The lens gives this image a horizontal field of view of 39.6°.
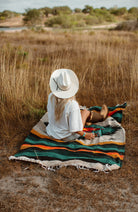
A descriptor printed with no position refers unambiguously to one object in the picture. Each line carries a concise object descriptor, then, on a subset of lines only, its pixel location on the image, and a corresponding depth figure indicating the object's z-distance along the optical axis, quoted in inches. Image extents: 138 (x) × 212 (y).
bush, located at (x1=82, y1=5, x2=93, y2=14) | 1780.3
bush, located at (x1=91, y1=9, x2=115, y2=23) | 1380.9
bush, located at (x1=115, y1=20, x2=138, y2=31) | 653.8
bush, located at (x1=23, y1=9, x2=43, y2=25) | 845.5
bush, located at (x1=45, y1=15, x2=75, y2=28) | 1026.7
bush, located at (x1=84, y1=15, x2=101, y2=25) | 1249.9
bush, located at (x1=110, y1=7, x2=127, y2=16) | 1510.8
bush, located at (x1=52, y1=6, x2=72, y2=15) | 1180.2
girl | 83.7
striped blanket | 81.7
